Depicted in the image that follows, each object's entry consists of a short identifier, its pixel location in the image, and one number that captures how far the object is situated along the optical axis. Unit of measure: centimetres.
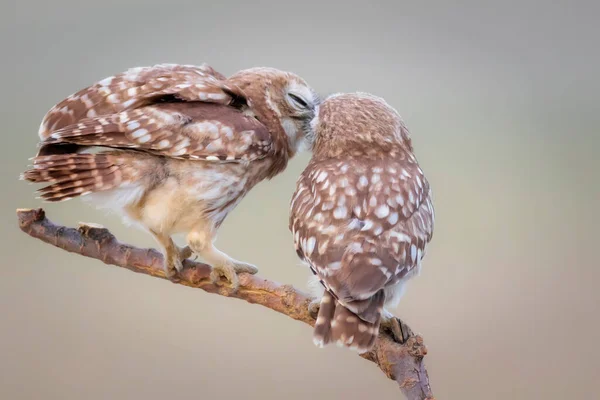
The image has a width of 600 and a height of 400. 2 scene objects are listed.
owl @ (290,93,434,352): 595
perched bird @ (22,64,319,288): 602
